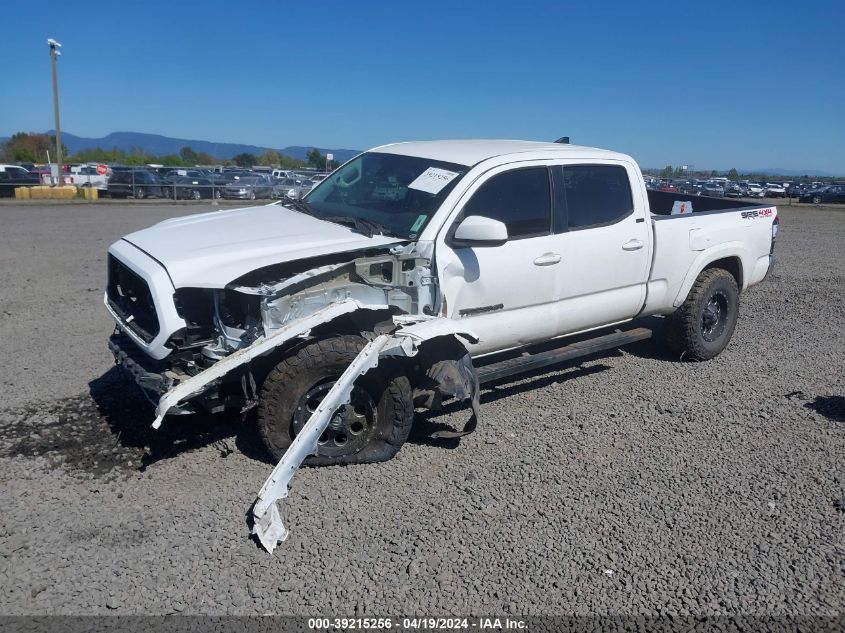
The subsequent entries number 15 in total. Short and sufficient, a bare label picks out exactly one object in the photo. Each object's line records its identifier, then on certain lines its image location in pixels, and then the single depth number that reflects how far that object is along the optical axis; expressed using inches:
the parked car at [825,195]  1565.2
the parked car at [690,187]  1566.4
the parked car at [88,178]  1201.5
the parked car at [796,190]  1668.2
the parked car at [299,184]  1181.1
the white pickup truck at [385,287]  164.7
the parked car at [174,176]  1170.6
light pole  1282.0
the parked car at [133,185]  1155.3
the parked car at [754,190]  1792.6
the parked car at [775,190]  1800.0
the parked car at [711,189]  1603.1
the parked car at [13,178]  1108.5
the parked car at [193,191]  1167.0
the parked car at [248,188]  1197.7
